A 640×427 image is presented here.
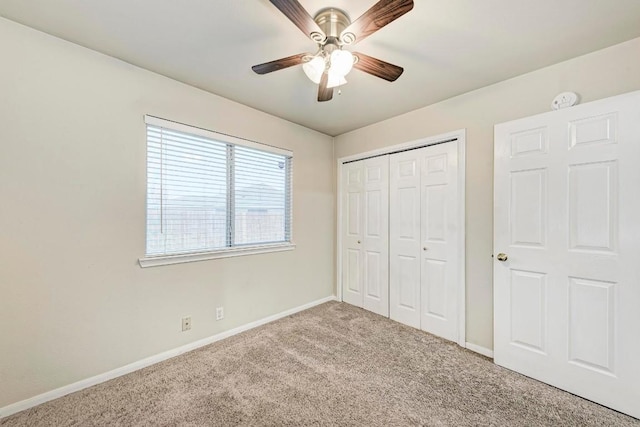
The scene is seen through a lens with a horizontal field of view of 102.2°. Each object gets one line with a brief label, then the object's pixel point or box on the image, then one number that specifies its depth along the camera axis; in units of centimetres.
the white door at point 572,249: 164
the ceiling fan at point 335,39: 120
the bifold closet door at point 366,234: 318
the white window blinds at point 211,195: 221
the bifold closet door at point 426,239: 257
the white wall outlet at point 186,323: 232
